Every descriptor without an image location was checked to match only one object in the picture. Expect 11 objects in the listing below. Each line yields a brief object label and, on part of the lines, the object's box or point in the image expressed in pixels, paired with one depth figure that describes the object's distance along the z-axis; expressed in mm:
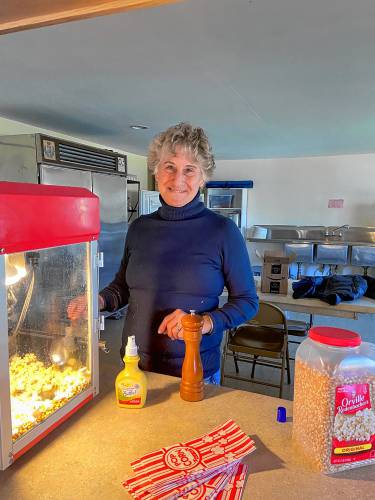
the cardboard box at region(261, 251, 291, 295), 2980
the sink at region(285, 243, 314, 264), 5949
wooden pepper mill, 896
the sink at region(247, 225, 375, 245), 5969
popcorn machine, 654
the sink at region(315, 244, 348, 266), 5855
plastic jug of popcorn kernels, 654
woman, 1099
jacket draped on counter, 2770
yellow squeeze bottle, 856
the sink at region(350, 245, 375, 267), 5715
